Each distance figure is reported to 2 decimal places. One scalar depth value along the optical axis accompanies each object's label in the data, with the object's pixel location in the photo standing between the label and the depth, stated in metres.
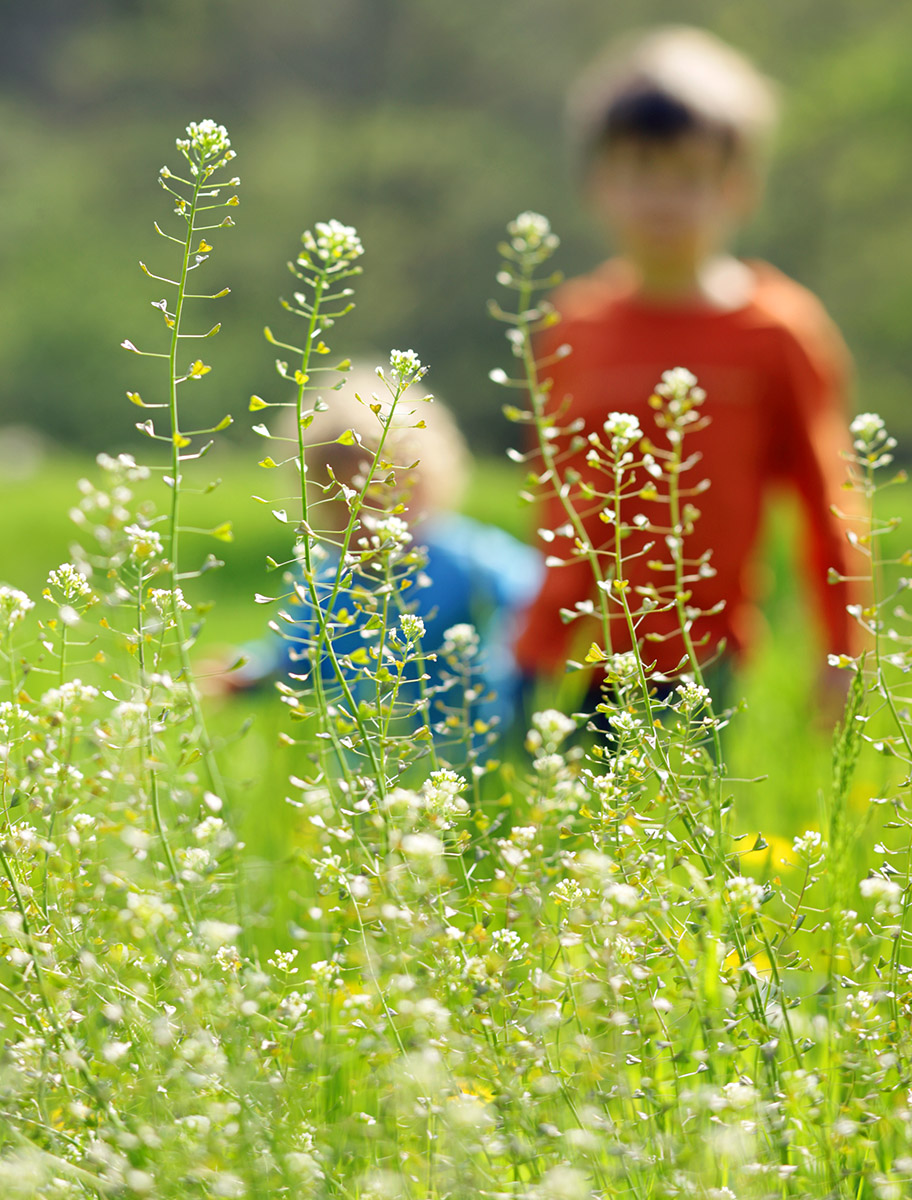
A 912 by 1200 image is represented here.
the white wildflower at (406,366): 1.67
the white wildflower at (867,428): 1.85
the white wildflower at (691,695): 1.74
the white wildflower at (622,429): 1.75
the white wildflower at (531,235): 2.05
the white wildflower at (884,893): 1.52
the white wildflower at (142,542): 1.79
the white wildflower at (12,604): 1.92
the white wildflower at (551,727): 1.78
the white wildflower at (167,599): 1.86
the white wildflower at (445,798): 1.70
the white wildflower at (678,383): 1.94
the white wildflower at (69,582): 1.91
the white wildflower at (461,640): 2.17
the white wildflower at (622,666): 1.77
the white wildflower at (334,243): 1.67
